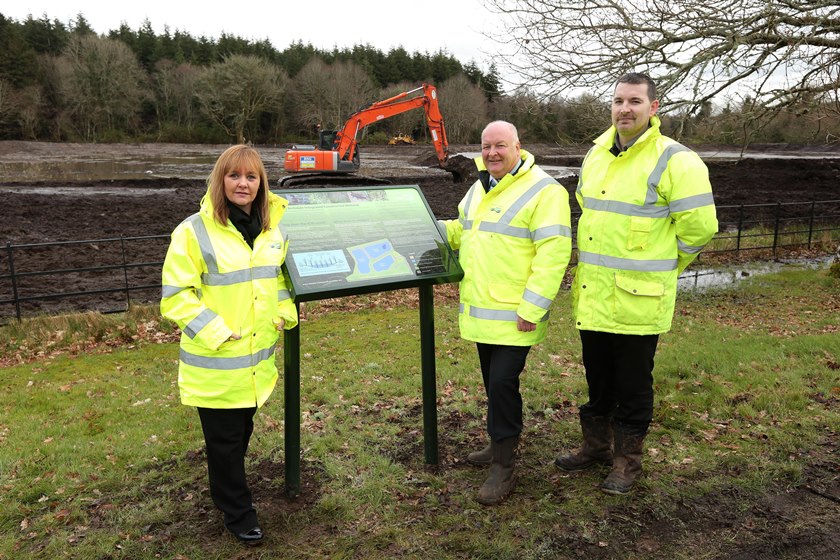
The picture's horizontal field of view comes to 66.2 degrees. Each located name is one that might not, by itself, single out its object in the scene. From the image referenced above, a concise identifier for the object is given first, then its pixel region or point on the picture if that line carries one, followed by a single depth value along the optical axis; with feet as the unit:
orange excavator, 78.02
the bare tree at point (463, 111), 208.13
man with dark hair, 11.92
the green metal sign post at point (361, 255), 12.80
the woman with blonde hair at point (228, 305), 10.61
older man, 12.26
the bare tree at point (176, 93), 217.15
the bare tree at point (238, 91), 204.85
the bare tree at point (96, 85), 196.95
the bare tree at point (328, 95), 211.61
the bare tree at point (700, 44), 30.99
